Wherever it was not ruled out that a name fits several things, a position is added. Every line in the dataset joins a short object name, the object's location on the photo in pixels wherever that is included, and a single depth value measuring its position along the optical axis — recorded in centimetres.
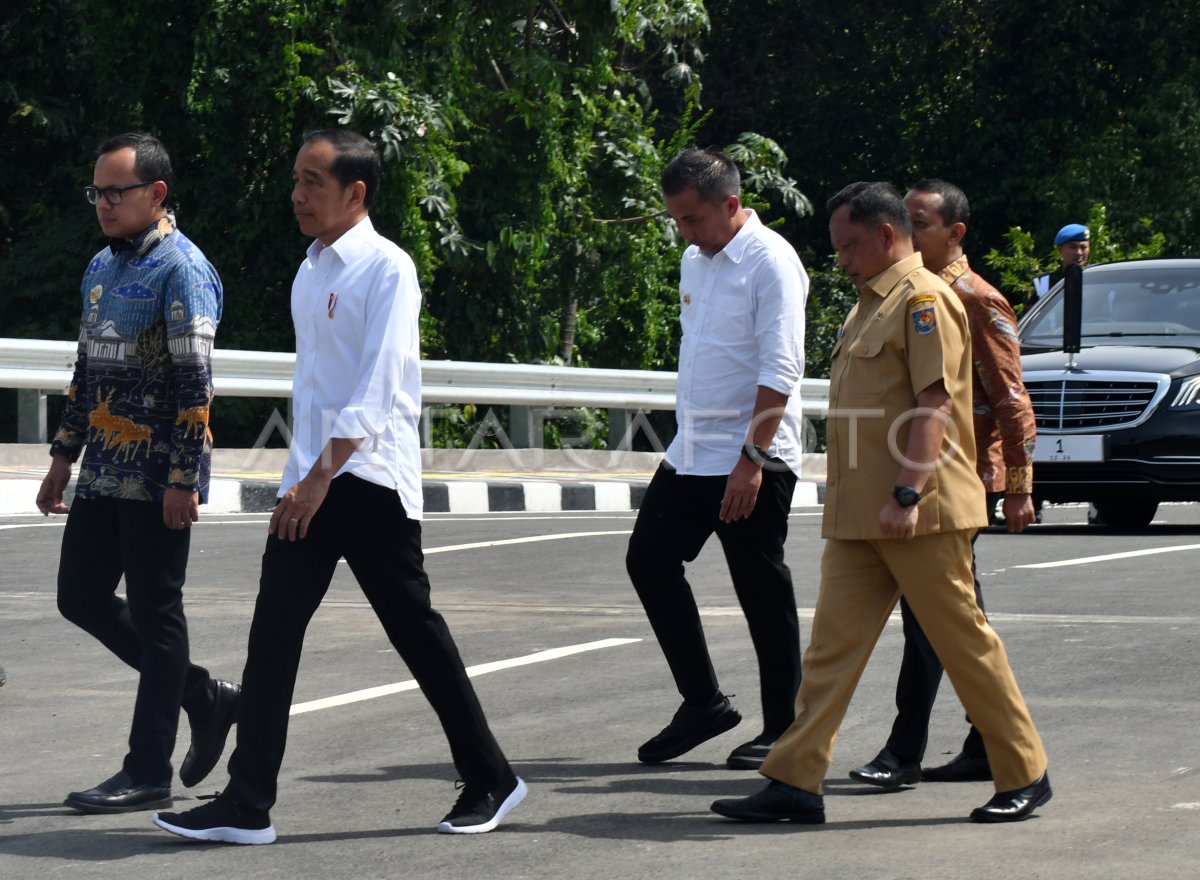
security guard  2951
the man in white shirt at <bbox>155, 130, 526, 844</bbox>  1002
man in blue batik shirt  1082
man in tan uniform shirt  1043
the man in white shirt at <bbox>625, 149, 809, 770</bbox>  1207
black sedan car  2516
